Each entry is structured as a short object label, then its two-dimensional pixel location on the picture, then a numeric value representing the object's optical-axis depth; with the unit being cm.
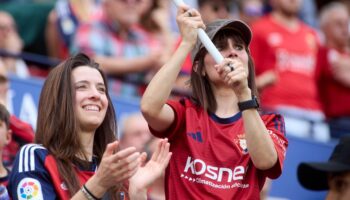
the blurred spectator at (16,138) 1235
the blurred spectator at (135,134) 1479
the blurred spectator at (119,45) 1697
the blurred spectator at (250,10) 2136
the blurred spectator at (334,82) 1998
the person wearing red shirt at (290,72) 1839
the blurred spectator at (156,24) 1827
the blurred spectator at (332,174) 1173
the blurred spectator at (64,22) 1772
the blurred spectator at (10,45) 1677
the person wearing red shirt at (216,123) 959
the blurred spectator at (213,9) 1905
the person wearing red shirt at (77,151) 927
